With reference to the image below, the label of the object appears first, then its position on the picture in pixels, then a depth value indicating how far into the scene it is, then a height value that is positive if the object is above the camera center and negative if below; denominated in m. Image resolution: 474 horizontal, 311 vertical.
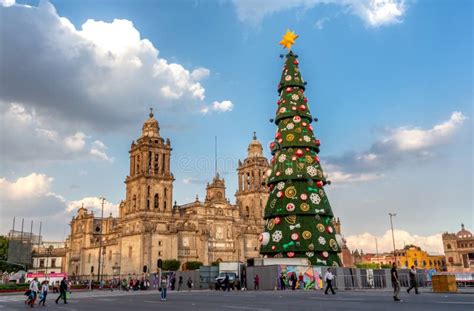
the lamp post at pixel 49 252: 111.89 +6.64
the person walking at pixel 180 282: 46.46 -0.58
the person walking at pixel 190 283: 47.09 -0.72
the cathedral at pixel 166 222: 77.00 +9.45
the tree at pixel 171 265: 72.94 +1.71
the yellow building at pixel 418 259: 135.00 +3.35
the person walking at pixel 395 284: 19.57 -0.55
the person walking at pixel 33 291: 23.83 -0.58
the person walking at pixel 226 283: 37.53 -0.64
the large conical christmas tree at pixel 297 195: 35.78 +6.02
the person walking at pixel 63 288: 26.04 -0.53
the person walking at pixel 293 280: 33.56 -0.47
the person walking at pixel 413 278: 25.26 -0.42
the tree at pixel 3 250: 83.34 +5.28
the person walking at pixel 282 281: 34.09 -0.54
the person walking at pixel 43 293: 25.73 -0.73
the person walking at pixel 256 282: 36.38 -0.60
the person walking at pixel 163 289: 25.95 -0.68
